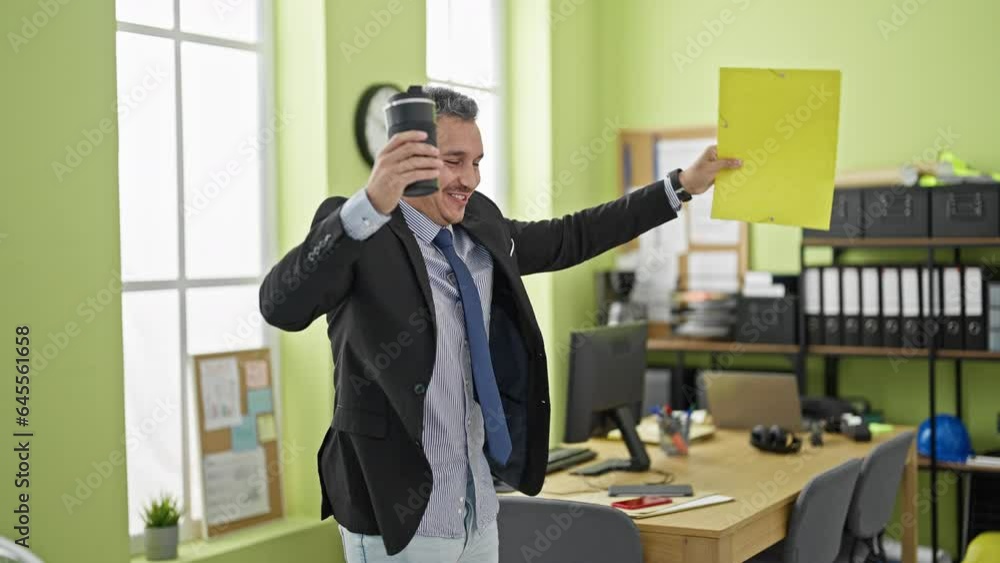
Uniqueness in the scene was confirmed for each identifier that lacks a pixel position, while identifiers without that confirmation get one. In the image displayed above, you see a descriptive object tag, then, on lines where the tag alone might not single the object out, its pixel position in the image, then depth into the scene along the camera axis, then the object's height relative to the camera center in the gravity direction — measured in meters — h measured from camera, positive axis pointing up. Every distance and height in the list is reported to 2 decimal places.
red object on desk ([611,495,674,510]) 2.97 -0.67
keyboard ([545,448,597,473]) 3.56 -0.66
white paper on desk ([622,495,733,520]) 2.88 -0.68
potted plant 3.42 -0.83
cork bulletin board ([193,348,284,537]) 3.65 -0.60
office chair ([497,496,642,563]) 2.77 -0.71
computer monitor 3.43 -0.41
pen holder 3.75 -0.62
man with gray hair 1.79 -0.18
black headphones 3.74 -0.64
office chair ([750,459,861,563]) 3.04 -0.75
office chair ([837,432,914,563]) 3.43 -0.79
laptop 4.06 -0.55
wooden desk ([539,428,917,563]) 2.77 -0.68
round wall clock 4.09 +0.52
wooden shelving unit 4.60 -0.44
